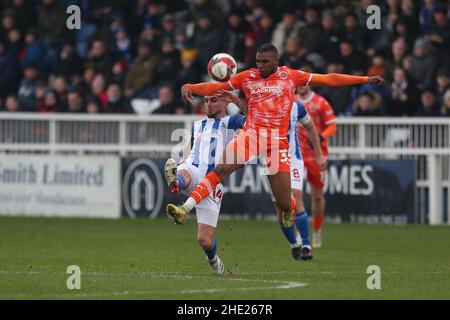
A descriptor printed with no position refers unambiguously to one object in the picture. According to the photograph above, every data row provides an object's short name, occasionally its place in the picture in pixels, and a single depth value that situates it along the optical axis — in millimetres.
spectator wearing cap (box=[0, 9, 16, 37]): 26734
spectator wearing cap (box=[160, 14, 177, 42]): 25234
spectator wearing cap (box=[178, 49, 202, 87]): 23828
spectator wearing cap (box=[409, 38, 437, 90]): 21953
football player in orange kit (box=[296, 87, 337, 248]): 17288
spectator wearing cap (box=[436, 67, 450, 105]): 21531
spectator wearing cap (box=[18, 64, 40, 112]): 25359
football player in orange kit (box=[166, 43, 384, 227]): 13250
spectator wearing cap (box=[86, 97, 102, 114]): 24094
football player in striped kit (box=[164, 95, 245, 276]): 12570
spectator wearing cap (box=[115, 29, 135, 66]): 25625
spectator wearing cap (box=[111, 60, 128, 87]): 25000
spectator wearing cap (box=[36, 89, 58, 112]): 24703
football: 13383
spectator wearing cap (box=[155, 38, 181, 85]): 24266
